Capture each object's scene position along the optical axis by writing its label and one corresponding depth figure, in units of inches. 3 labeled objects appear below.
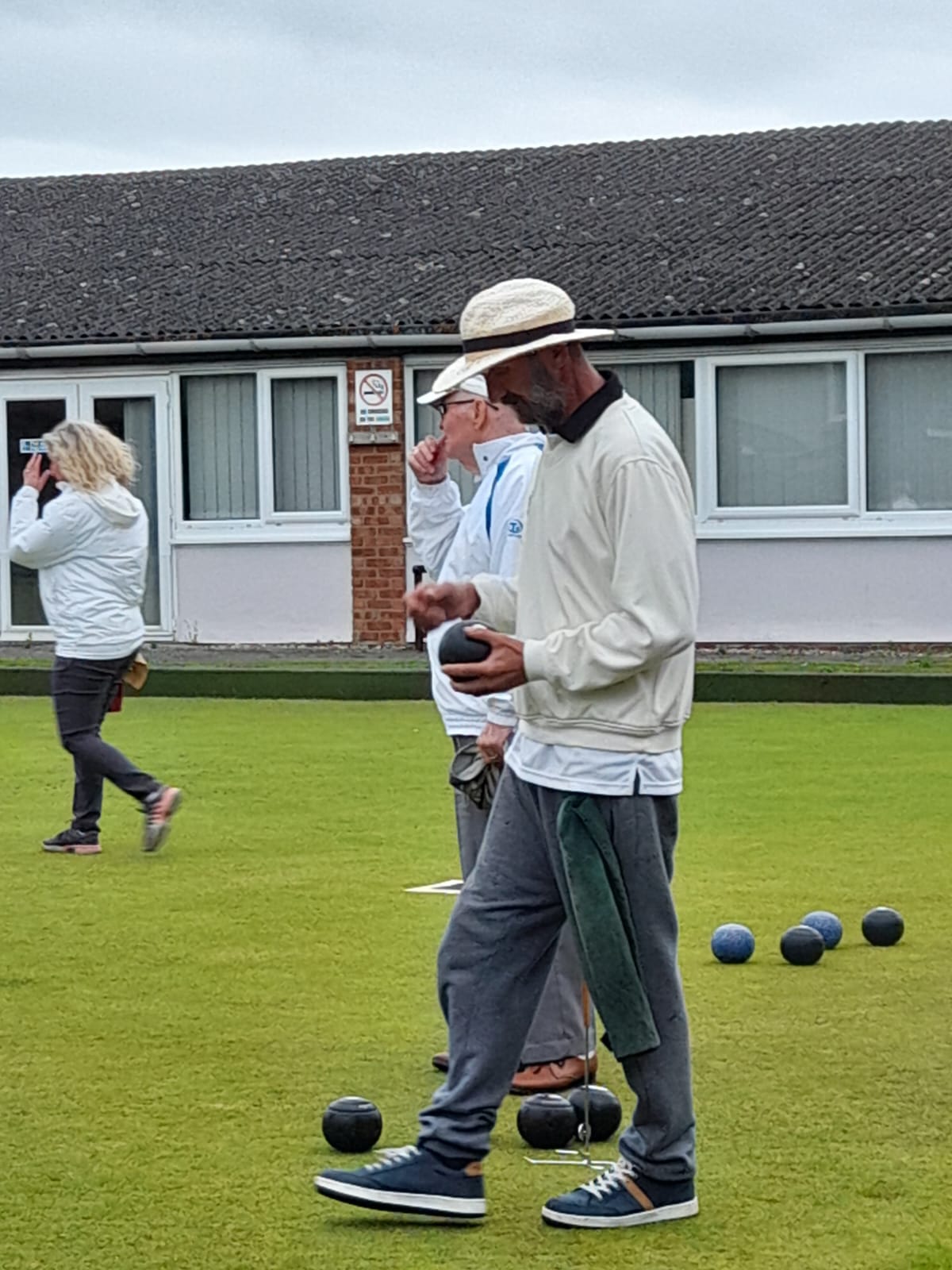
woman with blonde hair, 418.6
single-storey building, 901.8
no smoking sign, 945.5
